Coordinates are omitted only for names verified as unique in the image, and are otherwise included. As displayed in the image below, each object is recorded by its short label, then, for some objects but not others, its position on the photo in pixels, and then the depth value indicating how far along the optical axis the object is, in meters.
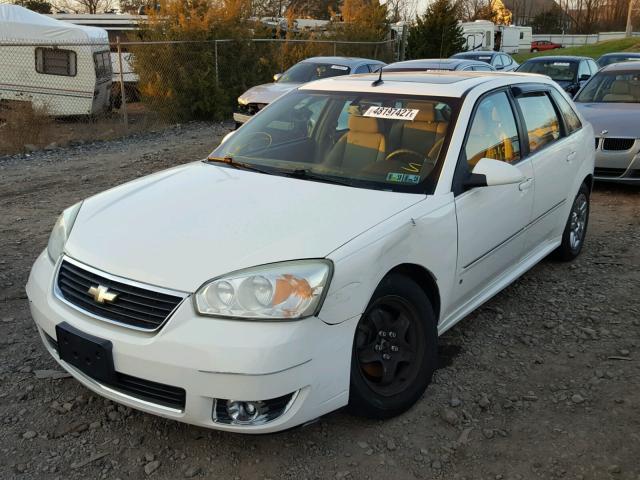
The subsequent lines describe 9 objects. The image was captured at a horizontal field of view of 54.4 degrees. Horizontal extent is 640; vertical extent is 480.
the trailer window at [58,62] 15.28
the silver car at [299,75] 12.09
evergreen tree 24.09
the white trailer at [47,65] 15.02
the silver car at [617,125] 7.74
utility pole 53.33
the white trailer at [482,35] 37.06
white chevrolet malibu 2.55
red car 64.94
